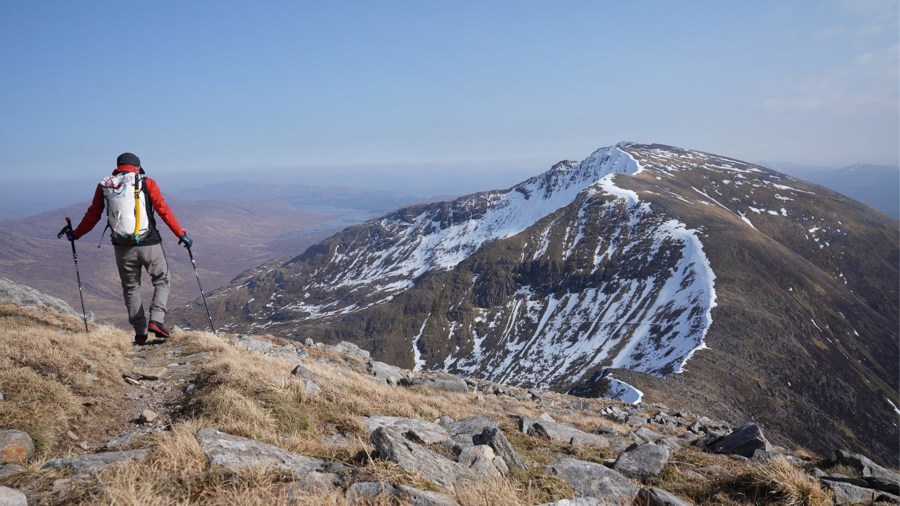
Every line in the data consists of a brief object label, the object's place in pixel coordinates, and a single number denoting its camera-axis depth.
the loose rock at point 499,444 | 6.86
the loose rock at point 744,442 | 10.60
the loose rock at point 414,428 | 7.17
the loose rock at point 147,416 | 7.94
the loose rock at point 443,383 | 17.81
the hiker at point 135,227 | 10.33
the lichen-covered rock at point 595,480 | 6.59
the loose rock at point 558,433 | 10.84
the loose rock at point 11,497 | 3.61
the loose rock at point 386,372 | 17.66
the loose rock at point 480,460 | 5.94
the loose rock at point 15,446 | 5.61
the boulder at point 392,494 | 4.21
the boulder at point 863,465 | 8.58
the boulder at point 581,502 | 4.61
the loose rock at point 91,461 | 4.79
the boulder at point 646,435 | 12.84
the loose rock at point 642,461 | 7.95
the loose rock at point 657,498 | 5.63
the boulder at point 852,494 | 6.45
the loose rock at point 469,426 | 9.39
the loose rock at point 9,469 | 4.74
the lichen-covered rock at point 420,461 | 5.12
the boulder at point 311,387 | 9.33
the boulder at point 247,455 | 4.87
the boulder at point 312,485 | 4.16
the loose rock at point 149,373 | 10.34
